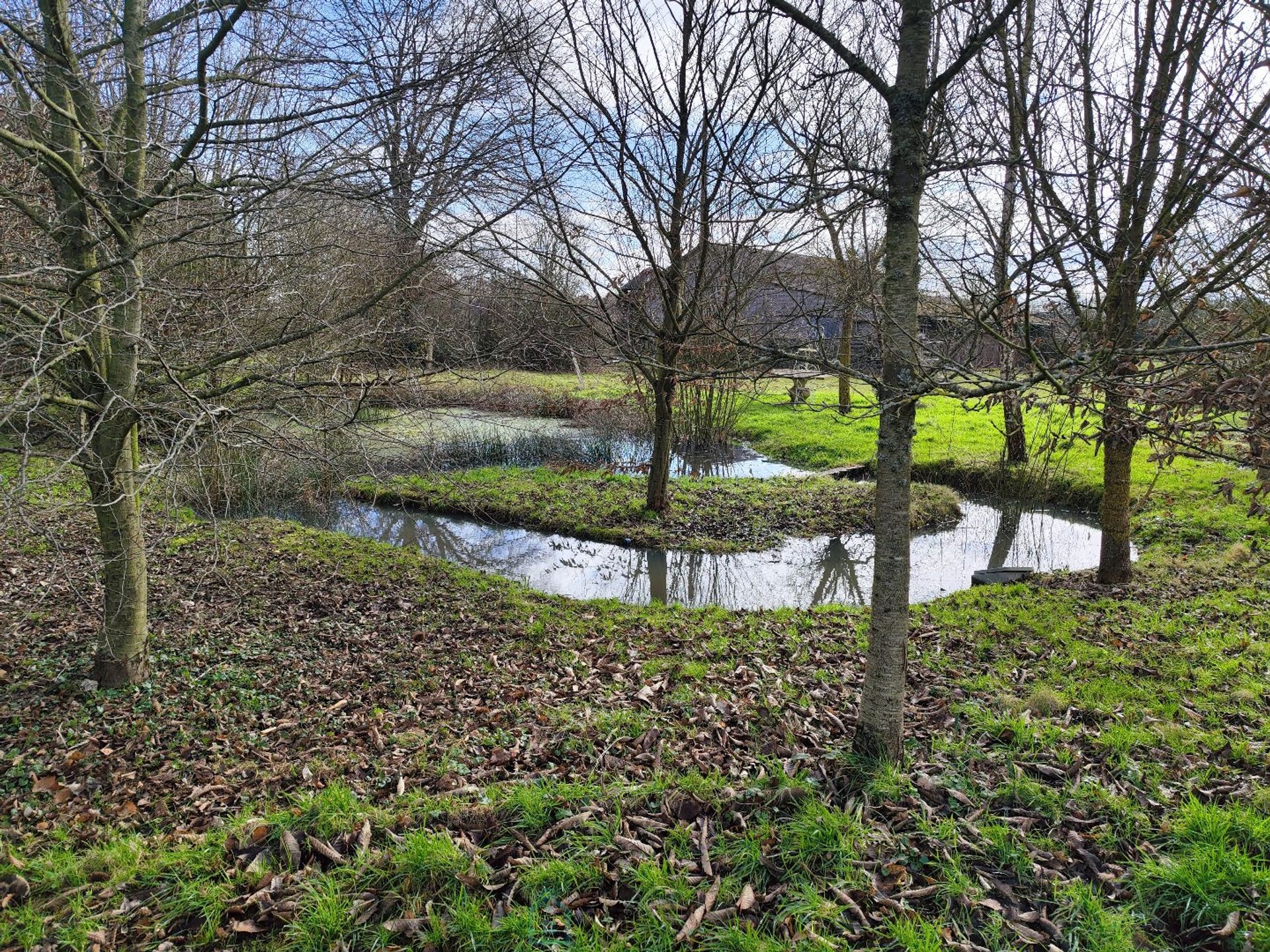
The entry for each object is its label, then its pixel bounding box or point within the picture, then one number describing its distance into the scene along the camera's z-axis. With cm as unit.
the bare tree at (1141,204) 336
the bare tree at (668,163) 720
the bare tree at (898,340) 283
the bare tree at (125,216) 355
